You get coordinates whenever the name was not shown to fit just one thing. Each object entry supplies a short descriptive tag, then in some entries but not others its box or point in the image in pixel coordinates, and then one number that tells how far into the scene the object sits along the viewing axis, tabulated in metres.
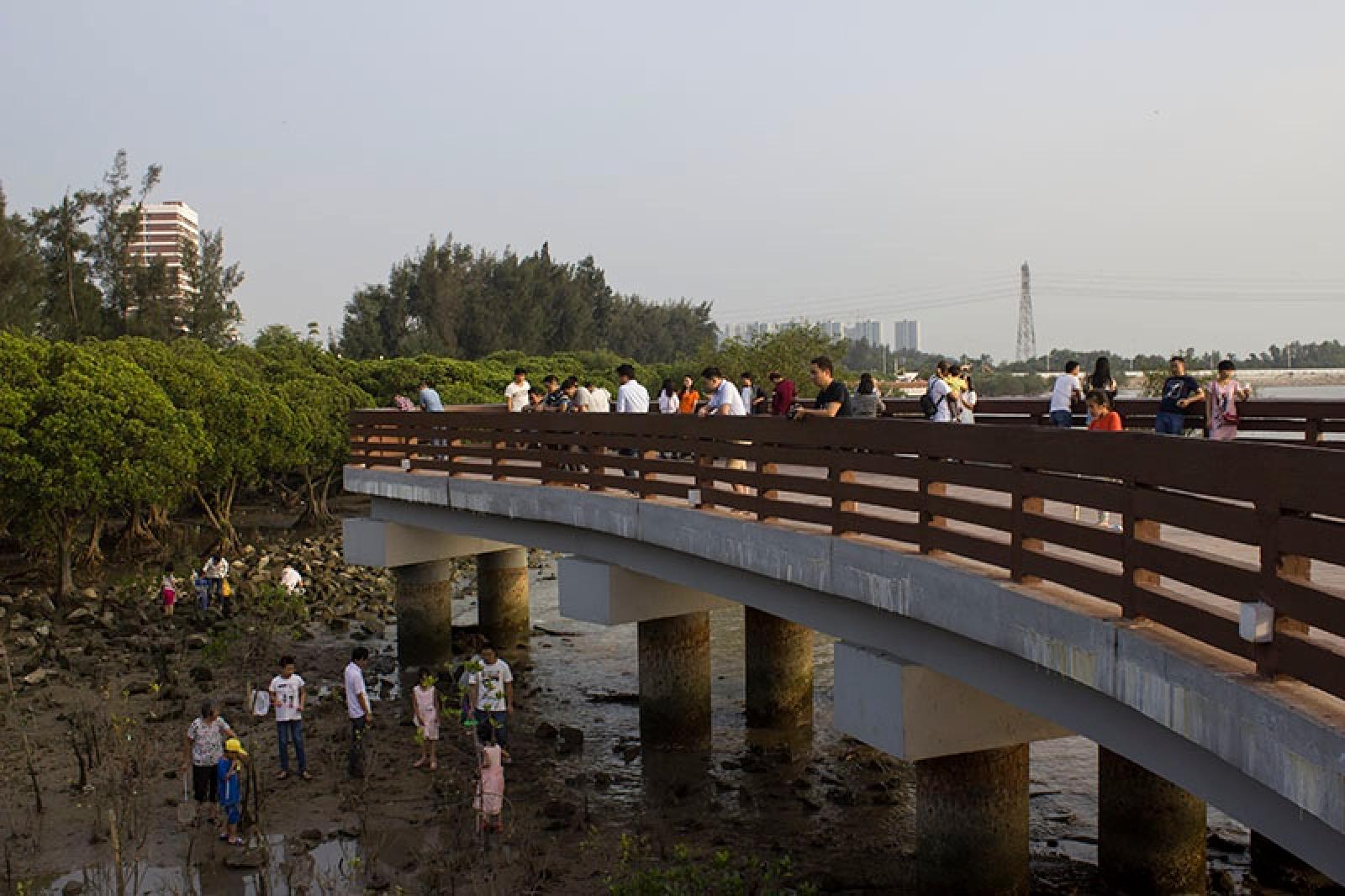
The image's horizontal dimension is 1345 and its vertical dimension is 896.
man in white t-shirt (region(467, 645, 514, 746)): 15.30
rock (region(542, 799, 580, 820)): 14.93
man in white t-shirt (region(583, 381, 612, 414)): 21.14
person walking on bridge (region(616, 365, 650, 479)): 18.20
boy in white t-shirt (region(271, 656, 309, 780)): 15.85
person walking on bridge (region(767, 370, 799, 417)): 15.59
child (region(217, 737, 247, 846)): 13.95
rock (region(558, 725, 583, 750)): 18.03
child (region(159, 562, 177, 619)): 28.03
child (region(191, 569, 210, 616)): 27.66
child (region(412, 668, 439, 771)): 16.44
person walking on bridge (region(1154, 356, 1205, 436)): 14.80
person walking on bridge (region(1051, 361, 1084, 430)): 17.05
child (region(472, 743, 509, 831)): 14.41
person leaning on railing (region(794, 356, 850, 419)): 12.40
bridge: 6.14
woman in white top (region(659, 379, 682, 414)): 22.31
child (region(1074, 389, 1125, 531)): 11.41
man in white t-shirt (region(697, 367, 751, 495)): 16.11
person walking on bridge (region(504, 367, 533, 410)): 22.47
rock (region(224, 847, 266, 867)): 13.56
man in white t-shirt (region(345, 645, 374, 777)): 15.98
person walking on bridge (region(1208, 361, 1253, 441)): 14.70
